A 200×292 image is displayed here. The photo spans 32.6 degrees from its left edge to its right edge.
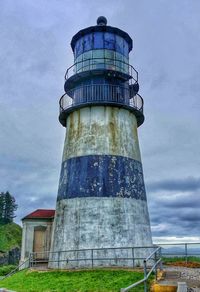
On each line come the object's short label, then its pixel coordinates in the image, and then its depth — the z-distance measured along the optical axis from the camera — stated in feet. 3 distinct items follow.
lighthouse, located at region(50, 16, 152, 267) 56.13
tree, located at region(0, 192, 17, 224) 229.45
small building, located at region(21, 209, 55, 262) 76.07
